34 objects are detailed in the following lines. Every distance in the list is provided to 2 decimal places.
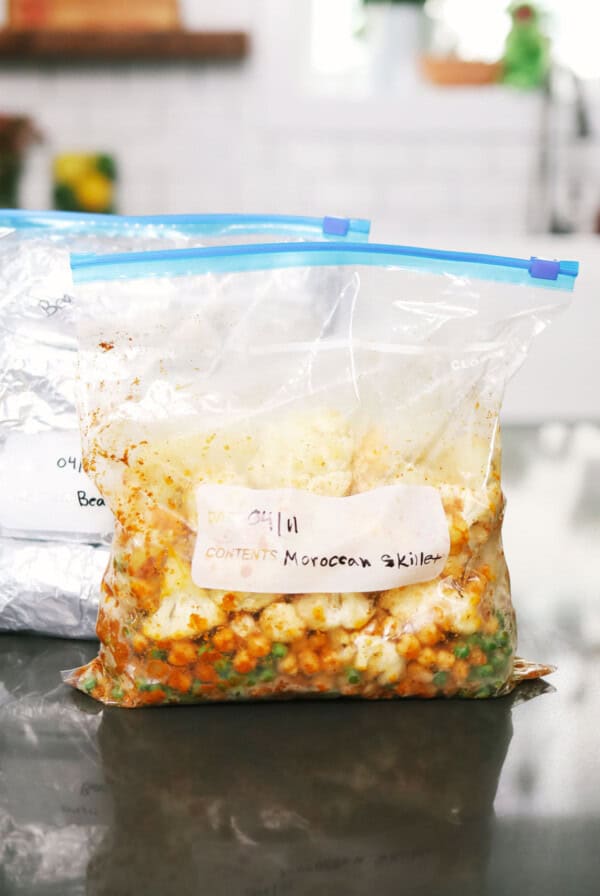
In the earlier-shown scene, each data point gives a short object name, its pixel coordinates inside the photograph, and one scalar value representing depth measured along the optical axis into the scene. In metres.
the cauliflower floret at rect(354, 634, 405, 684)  0.53
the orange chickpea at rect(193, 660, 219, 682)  0.52
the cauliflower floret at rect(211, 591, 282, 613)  0.52
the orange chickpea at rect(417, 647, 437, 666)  0.53
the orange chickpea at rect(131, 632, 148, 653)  0.53
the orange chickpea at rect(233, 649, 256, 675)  0.52
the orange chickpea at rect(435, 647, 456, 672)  0.54
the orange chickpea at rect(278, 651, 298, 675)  0.53
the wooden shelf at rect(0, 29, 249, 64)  2.83
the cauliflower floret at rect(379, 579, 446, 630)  0.54
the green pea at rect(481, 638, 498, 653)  0.55
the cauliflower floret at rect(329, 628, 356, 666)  0.53
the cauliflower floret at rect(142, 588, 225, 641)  0.52
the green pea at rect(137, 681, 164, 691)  0.53
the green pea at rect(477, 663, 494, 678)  0.54
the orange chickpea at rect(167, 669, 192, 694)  0.52
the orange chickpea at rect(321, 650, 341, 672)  0.53
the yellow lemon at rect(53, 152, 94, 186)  2.95
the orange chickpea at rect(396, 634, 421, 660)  0.53
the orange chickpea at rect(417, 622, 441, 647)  0.54
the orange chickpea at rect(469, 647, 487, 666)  0.54
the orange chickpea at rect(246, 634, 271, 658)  0.52
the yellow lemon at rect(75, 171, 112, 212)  2.96
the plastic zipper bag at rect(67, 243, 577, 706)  0.53
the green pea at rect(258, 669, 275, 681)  0.53
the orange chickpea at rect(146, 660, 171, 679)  0.52
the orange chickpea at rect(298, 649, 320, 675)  0.52
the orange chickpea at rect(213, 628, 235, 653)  0.52
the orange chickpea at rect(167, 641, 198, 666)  0.52
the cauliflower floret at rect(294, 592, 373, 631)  0.53
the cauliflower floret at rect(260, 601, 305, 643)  0.53
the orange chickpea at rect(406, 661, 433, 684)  0.54
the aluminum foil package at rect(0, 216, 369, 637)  0.62
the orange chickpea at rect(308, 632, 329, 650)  0.53
